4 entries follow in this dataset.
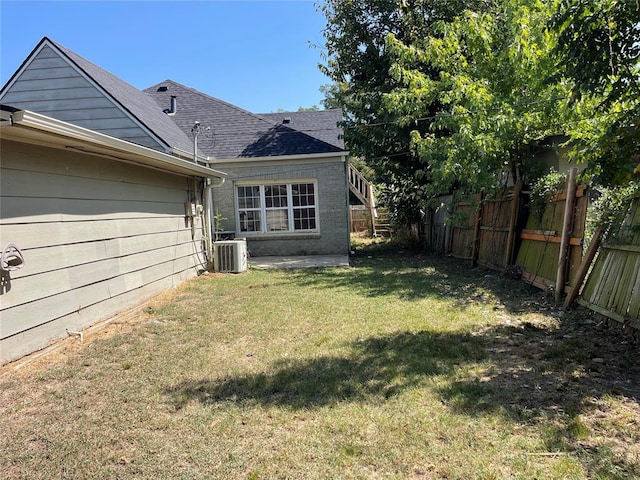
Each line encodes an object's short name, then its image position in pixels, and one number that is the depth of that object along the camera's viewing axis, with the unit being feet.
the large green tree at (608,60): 11.49
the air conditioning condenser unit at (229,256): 32.89
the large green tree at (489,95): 24.25
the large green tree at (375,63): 42.52
